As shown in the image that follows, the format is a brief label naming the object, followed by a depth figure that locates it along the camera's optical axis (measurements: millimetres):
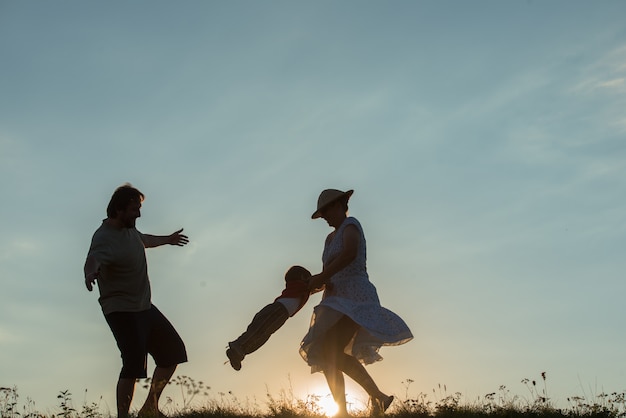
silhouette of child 8477
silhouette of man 7906
